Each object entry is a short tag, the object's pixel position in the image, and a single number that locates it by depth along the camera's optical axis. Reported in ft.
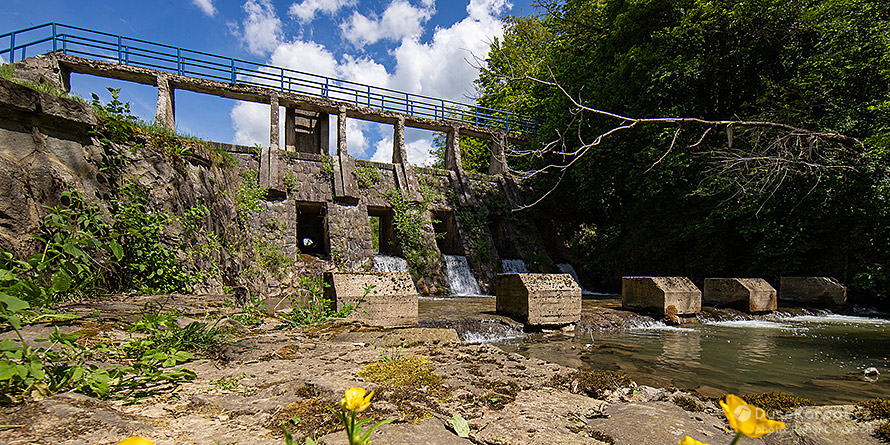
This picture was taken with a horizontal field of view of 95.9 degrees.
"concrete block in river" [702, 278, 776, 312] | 33.45
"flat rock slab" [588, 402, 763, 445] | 6.78
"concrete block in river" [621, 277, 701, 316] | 29.76
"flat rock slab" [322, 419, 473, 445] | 5.78
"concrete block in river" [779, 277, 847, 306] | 36.09
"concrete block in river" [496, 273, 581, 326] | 24.62
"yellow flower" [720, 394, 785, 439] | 2.16
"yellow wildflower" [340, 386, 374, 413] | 2.89
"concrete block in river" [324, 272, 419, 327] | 18.11
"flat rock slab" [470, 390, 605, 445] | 6.43
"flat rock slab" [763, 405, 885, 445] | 6.29
